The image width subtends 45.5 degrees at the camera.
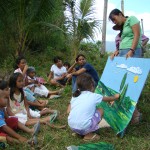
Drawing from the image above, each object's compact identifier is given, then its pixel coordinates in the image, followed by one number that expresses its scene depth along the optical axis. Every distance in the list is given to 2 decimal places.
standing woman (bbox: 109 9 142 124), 2.47
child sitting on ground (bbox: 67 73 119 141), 2.25
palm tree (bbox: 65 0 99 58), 6.48
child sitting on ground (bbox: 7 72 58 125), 2.69
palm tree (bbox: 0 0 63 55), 5.64
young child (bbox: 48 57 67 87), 4.85
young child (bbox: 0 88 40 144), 2.14
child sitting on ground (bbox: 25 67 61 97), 3.81
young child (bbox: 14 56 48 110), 3.23
